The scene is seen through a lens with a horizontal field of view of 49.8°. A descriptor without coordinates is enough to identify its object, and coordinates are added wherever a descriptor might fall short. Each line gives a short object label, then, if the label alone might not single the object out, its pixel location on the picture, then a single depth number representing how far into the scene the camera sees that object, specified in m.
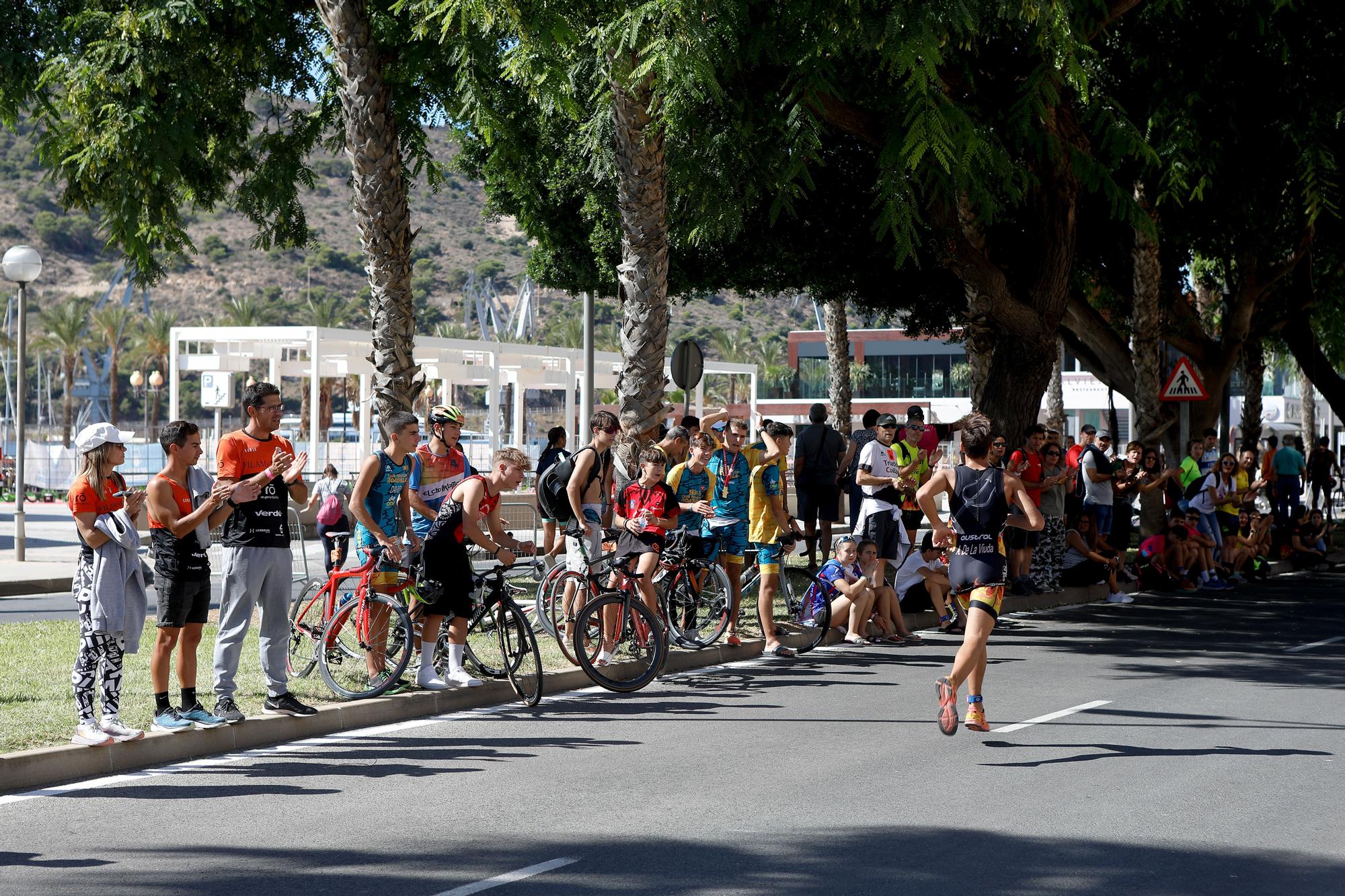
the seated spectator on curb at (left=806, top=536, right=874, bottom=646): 13.17
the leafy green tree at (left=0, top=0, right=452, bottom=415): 14.30
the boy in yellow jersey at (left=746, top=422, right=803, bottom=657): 12.59
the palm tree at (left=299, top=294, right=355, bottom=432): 84.18
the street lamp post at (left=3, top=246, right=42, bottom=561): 19.81
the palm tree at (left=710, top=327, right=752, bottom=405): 104.44
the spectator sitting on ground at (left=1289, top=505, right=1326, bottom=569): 23.19
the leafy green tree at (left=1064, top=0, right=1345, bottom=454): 17.80
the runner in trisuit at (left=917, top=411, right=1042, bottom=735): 8.79
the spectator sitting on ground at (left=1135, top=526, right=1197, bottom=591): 19.44
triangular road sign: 21.91
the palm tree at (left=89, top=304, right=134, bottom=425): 79.75
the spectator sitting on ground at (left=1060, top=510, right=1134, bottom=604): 17.98
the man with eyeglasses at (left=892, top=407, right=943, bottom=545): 15.25
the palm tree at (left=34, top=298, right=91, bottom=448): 78.38
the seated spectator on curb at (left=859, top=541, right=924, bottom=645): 13.75
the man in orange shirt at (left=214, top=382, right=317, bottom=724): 8.52
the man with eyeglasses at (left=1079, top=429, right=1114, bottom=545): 18.45
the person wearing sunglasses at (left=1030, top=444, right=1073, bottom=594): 16.91
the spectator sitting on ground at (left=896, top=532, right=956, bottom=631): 14.42
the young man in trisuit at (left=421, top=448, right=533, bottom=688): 9.84
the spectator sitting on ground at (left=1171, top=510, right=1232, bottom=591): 19.62
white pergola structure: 33.94
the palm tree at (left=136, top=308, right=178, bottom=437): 81.38
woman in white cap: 7.89
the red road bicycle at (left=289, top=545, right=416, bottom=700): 9.66
